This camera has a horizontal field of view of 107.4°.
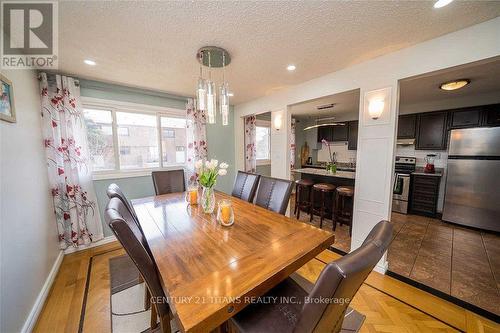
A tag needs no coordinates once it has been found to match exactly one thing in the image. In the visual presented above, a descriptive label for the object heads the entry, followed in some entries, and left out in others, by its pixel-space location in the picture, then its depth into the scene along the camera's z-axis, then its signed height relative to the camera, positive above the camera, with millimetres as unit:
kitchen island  3082 -317
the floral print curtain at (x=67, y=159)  2287 -94
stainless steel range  3785 -547
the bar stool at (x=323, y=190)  3025 -510
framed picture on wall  1351 +378
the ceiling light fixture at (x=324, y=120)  5654 +1234
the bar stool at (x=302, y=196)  3529 -749
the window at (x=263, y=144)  4887 +371
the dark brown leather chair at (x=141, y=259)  906 -544
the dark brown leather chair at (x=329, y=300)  566 -483
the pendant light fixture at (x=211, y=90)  1635 +599
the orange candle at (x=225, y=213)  1466 -452
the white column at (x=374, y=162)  1936 -14
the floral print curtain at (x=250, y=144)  4316 +301
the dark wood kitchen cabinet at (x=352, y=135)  4883 +683
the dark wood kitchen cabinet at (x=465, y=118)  3168 +822
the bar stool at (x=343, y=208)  2932 -810
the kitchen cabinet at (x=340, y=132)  5113 +782
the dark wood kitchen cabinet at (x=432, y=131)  3544 +635
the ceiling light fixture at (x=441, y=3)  1209 +1068
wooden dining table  749 -572
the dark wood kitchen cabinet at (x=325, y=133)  5504 +809
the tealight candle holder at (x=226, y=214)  1466 -462
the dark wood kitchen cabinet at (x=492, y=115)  3010 +820
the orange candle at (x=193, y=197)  2038 -462
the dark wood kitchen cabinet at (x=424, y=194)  3519 -635
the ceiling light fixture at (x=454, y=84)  2506 +1110
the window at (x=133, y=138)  2705 +257
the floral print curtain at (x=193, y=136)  3394 +364
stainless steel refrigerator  2811 -246
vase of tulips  1722 -236
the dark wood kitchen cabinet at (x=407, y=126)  3916 +780
